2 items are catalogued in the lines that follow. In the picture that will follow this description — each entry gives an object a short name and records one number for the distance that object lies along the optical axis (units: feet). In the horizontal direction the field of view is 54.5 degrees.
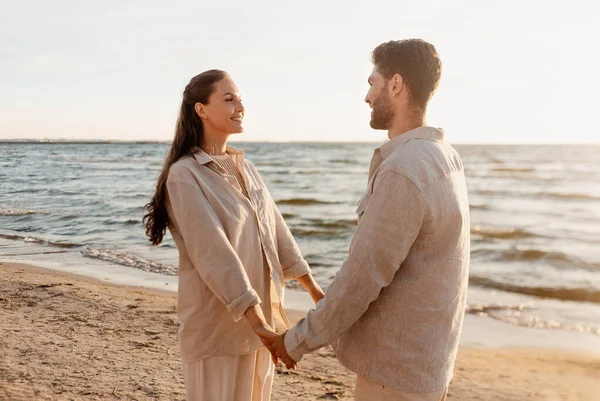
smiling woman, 8.18
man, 6.51
